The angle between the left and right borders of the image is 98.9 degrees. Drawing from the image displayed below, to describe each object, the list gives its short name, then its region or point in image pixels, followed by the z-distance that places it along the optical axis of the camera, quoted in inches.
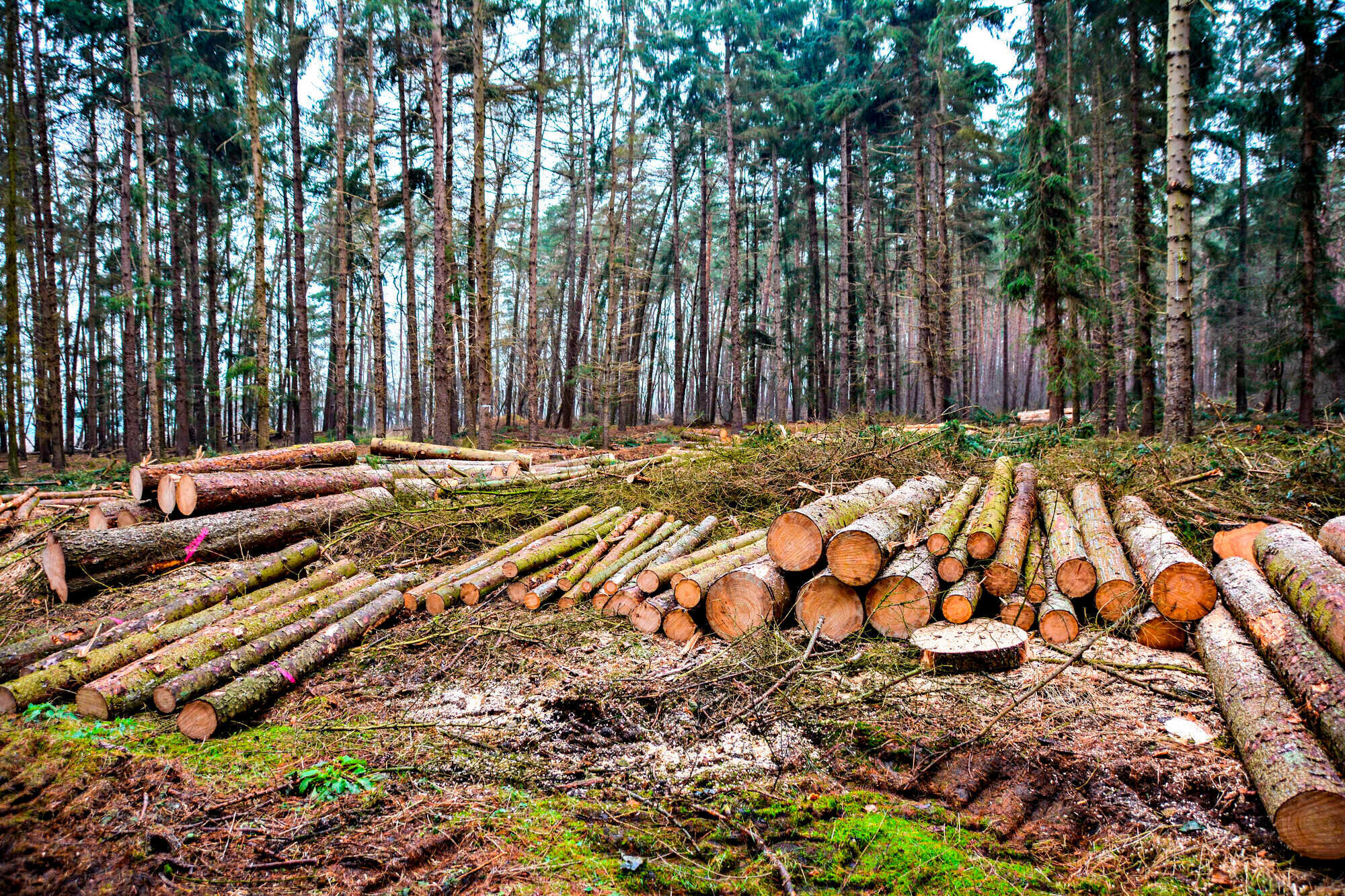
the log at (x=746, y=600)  167.2
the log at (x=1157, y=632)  148.2
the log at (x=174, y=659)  133.7
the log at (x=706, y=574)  177.5
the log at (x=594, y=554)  213.2
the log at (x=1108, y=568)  157.1
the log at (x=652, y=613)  181.9
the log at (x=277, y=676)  129.5
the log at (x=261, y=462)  224.7
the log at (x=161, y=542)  192.9
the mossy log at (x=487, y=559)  203.0
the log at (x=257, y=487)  219.8
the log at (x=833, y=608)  166.1
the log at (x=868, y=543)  160.9
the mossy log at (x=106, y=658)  136.6
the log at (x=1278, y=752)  81.6
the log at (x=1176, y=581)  145.2
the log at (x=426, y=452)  383.2
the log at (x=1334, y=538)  142.9
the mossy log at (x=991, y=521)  177.5
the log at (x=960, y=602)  160.6
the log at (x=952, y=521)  173.5
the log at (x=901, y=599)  160.2
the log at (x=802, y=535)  168.4
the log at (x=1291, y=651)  97.2
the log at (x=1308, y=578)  112.3
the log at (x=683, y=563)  193.2
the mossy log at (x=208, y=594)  157.2
